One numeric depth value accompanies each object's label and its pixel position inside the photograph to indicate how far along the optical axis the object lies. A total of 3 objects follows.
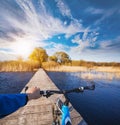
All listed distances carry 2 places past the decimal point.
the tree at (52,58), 33.85
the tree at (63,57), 35.70
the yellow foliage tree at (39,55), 29.59
